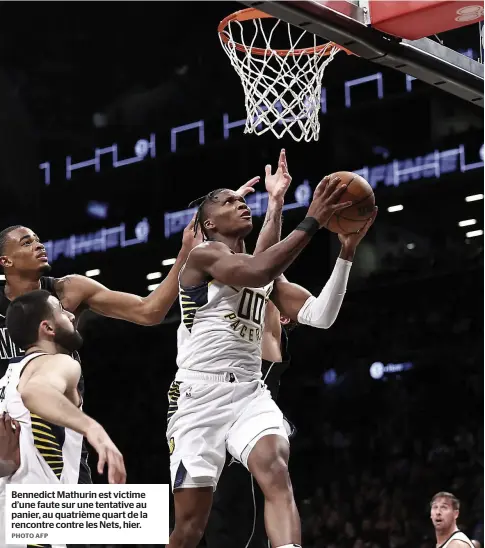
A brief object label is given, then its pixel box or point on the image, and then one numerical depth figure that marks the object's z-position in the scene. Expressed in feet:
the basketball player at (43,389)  15.34
